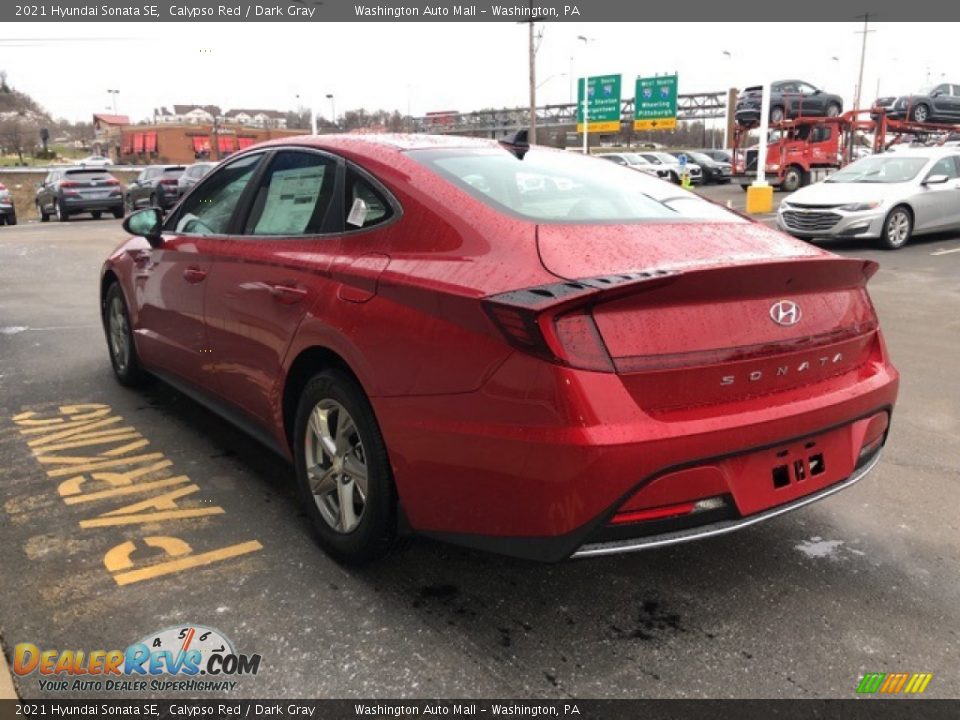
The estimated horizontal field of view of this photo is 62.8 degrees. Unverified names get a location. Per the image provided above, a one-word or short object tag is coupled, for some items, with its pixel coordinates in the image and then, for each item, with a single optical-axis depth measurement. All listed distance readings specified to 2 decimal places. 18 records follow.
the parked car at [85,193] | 23.25
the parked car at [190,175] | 22.41
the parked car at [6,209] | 22.83
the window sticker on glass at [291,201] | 3.34
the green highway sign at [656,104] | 49.28
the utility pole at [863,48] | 48.75
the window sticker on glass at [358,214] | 3.00
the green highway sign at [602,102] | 46.56
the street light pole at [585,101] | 42.28
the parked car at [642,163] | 31.90
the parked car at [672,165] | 33.41
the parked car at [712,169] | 36.53
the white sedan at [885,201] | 12.34
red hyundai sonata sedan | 2.21
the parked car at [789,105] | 27.00
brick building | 78.06
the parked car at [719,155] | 39.96
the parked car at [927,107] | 28.02
